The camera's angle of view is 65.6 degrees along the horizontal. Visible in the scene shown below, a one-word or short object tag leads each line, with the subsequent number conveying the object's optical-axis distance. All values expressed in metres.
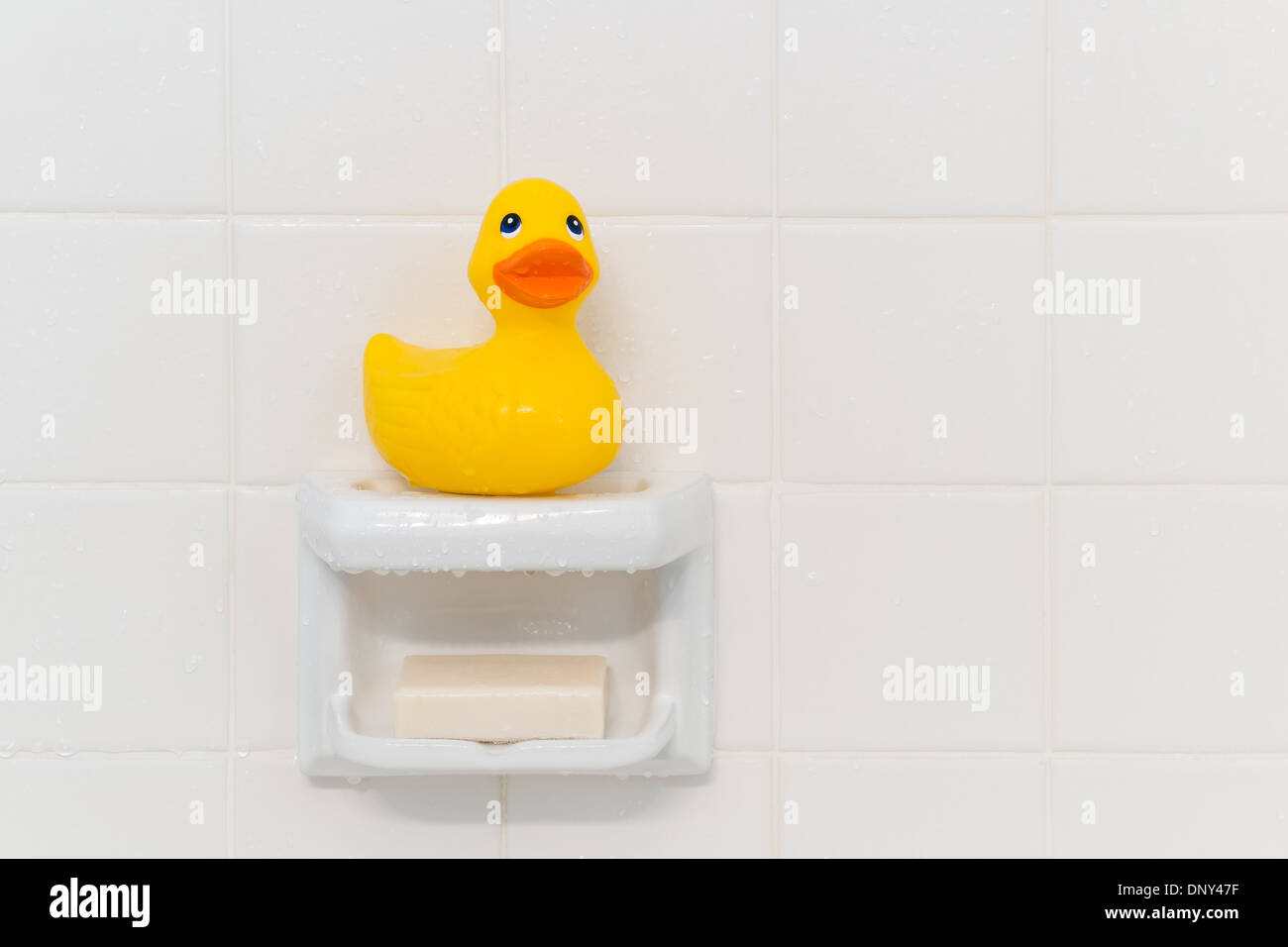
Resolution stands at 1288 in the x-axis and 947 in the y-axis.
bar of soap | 0.73
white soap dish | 0.70
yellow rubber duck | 0.71
